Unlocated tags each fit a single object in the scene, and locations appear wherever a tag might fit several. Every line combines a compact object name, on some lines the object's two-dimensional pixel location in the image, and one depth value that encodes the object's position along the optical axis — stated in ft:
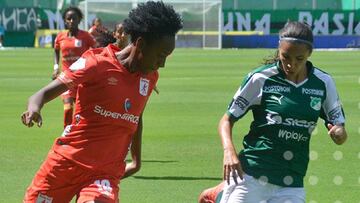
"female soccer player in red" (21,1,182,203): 43.62
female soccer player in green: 45.78
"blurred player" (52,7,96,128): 117.91
